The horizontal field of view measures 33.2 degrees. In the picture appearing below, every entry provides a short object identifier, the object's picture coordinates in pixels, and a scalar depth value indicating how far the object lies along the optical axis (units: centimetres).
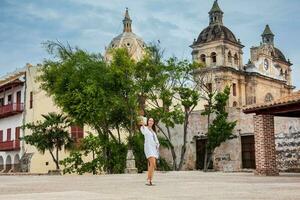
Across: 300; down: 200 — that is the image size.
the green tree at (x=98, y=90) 2461
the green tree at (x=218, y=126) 2723
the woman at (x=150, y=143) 1108
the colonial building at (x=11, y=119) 4006
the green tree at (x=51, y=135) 3106
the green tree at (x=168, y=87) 2705
